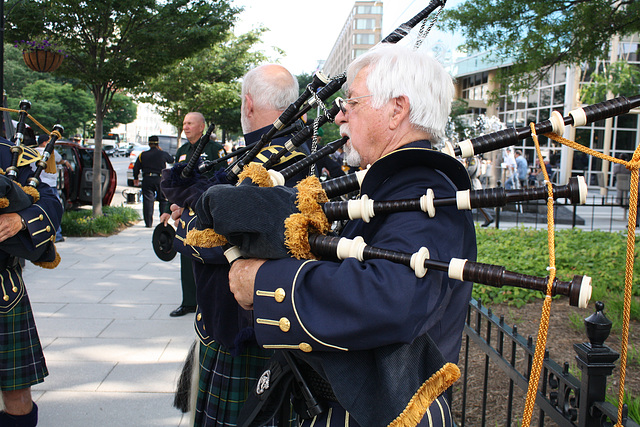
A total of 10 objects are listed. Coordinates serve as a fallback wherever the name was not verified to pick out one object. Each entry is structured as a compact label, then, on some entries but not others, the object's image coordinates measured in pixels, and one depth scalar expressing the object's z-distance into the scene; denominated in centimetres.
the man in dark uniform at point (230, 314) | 231
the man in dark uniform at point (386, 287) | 120
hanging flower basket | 893
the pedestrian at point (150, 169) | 1118
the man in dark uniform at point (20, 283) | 267
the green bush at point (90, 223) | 1042
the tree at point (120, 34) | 927
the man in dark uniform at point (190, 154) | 526
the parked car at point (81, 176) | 1242
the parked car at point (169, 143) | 2643
